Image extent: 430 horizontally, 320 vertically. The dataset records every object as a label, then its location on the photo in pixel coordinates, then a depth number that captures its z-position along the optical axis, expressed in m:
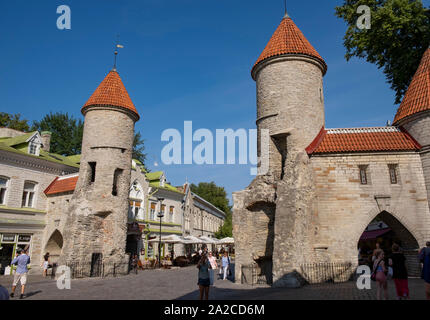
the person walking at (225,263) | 17.45
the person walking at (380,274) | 8.34
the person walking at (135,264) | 20.17
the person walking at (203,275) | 8.66
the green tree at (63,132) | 38.03
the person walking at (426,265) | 7.71
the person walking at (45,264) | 19.55
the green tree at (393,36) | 17.16
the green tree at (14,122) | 31.36
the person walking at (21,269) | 10.70
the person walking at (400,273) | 8.17
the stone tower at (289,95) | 15.93
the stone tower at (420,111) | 14.41
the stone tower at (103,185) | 18.20
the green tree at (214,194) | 58.47
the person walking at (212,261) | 15.03
